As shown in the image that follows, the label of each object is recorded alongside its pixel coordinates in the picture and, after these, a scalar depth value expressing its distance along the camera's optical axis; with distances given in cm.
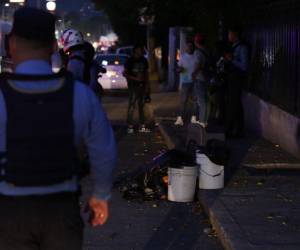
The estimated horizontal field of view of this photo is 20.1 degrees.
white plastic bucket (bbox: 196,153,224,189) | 941
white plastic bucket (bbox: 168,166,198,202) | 909
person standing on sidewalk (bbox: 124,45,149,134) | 1662
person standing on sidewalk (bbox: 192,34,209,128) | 1580
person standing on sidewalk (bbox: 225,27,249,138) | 1455
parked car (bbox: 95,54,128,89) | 2930
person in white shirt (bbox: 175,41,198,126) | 1623
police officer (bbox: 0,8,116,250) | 388
